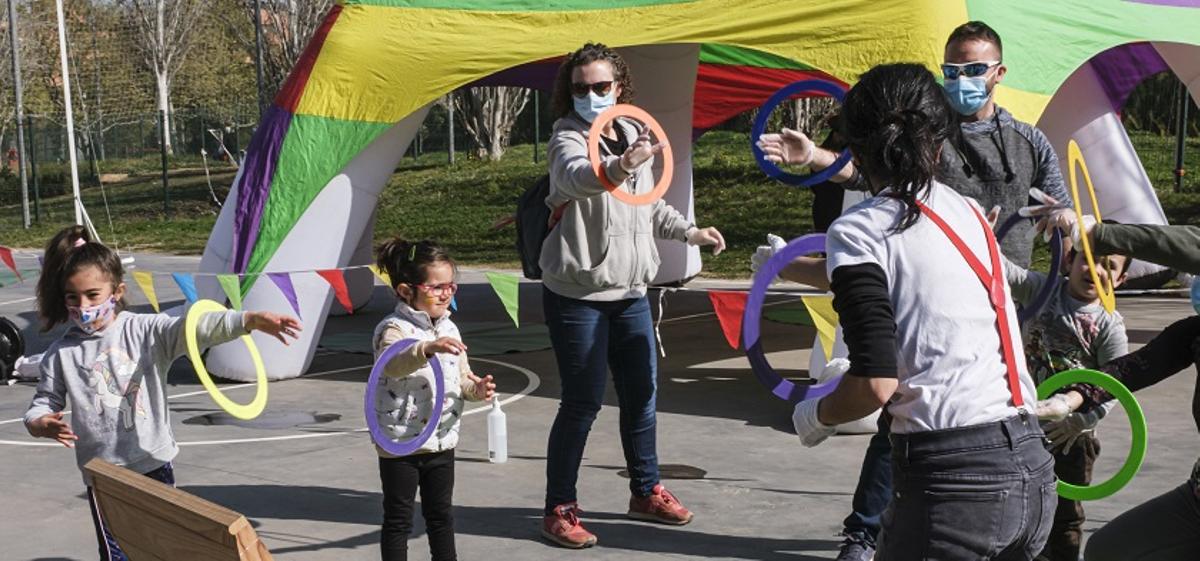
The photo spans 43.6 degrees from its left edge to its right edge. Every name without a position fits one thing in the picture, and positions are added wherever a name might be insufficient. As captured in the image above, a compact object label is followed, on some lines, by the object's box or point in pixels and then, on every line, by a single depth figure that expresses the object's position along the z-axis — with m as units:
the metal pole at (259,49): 29.75
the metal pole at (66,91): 12.85
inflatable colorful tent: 8.73
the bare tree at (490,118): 31.34
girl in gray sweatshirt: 4.56
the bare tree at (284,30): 31.41
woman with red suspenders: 3.02
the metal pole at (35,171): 27.38
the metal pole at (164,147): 27.94
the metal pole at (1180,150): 19.86
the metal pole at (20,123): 24.59
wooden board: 2.58
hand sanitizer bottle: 7.39
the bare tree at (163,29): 46.25
